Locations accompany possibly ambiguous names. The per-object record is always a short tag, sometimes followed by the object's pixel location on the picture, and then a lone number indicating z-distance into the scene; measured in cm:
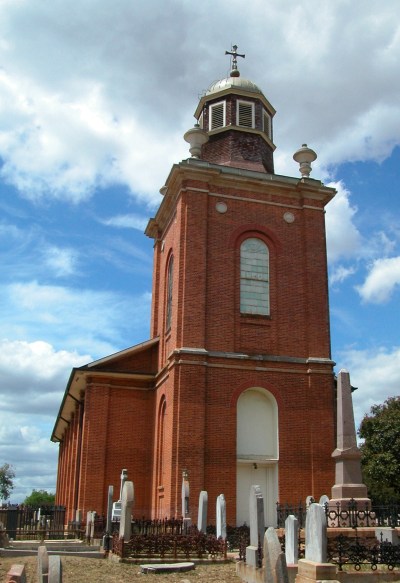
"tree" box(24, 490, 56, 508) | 14925
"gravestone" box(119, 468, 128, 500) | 2125
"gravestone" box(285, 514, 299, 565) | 1227
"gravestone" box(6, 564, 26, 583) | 740
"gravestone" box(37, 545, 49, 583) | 784
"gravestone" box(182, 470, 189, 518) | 1956
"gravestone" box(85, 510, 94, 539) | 2039
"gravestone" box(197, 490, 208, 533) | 1822
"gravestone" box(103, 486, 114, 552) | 1670
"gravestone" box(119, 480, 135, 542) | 1573
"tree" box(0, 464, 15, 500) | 10079
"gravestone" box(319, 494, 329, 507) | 1820
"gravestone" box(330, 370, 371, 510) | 1526
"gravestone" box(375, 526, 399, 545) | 1306
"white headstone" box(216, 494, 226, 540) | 1709
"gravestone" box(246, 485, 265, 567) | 1234
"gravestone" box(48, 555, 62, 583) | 714
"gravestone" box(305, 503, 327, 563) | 1077
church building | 2181
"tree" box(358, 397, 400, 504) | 3966
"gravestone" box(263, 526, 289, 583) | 727
